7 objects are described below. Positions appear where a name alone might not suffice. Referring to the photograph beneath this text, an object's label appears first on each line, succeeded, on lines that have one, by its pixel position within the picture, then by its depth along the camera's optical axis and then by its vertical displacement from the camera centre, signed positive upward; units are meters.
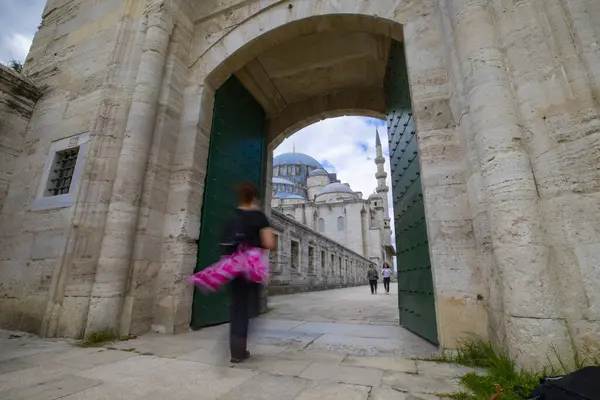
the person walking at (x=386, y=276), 14.14 +0.14
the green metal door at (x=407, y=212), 3.28 +0.89
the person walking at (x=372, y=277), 13.83 +0.08
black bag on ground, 1.30 -0.49
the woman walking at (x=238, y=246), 2.43 +0.24
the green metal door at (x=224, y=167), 4.20 +1.95
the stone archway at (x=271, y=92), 2.06 +1.26
